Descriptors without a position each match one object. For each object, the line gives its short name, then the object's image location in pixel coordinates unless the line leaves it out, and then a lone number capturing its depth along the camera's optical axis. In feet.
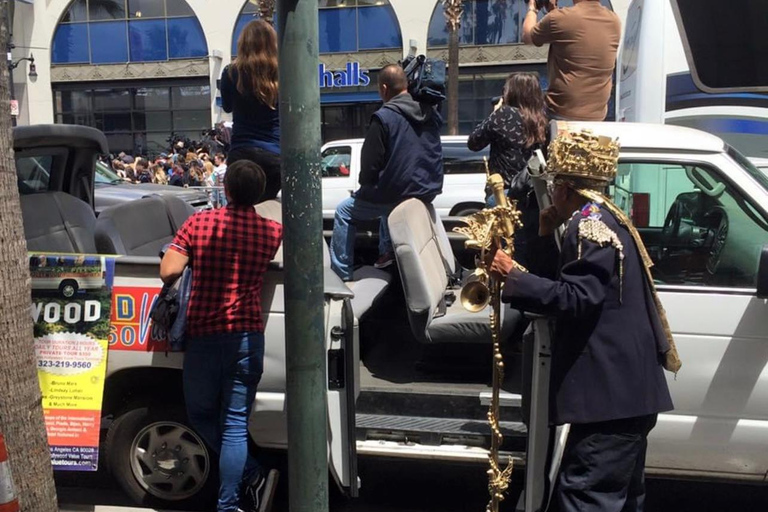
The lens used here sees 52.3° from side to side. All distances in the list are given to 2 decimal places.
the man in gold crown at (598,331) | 9.87
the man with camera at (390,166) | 16.74
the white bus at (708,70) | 23.06
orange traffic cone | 8.06
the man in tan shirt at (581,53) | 16.79
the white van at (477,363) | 12.21
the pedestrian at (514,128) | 16.78
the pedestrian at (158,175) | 65.98
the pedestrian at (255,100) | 15.46
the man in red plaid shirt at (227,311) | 12.26
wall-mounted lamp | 93.85
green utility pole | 8.11
